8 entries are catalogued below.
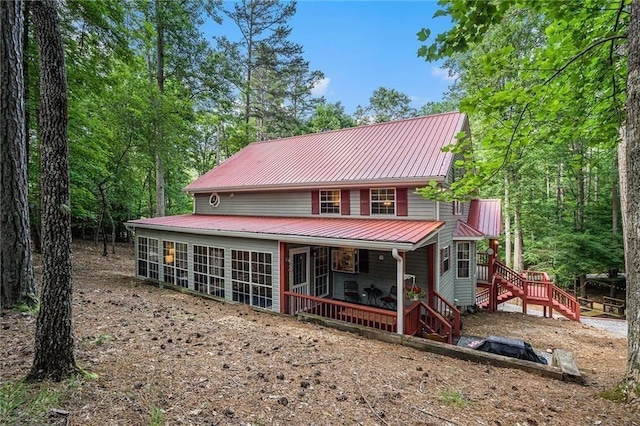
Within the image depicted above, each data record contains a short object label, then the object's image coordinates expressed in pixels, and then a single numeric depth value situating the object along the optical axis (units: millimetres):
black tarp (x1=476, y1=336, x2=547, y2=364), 6164
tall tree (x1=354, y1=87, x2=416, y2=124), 33219
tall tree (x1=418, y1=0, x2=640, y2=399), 3627
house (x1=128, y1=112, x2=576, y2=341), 9008
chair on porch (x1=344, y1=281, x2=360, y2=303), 11086
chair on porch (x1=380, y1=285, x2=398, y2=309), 9945
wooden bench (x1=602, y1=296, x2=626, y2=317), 17297
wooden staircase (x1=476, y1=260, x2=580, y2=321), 12758
